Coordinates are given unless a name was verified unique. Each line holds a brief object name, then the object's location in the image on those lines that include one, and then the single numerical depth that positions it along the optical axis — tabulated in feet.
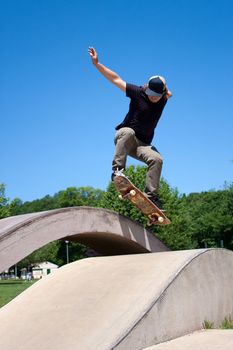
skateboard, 27.07
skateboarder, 28.09
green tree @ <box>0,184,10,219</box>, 139.74
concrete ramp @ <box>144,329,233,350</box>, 19.73
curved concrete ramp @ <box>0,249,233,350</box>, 19.71
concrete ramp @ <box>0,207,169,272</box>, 22.06
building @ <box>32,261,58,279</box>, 357.41
